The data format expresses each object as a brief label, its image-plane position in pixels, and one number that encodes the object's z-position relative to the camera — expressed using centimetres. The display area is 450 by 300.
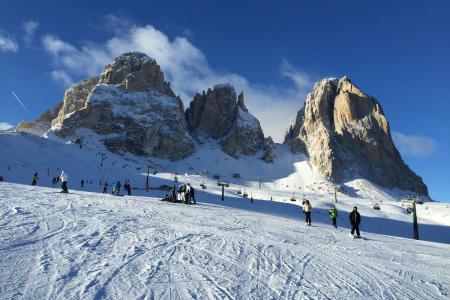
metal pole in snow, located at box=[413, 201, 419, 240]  2777
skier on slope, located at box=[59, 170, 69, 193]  2567
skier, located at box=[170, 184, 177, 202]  2753
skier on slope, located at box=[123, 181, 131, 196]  3492
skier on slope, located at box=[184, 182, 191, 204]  2743
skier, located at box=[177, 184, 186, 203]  2755
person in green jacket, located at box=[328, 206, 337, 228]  2239
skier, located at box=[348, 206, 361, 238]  1853
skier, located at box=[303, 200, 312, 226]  2242
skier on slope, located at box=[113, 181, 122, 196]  3158
